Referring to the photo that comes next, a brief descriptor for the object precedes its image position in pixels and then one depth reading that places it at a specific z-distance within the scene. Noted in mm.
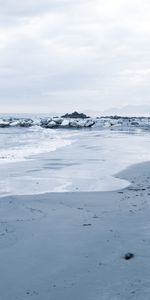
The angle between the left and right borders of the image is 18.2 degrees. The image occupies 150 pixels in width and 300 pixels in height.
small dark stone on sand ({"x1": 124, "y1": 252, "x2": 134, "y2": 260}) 5931
